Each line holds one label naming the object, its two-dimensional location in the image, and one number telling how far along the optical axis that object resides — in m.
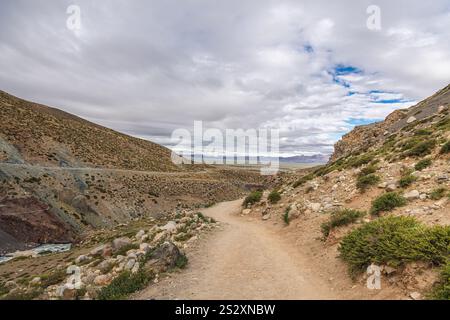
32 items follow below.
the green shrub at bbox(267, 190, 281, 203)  23.94
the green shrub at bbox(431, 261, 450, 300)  6.33
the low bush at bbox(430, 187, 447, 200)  11.67
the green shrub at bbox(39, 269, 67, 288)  12.08
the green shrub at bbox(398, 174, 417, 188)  14.13
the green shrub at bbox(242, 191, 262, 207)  26.92
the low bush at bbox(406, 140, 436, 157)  17.45
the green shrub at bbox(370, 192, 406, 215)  12.51
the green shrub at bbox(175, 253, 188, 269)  10.84
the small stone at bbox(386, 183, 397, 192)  14.69
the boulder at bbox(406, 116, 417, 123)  32.62
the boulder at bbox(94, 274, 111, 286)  10.45
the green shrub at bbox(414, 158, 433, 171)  15.44
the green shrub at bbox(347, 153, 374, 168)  21.62
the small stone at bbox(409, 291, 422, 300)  6.85
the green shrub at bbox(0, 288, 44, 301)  10.09
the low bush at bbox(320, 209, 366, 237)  12.67
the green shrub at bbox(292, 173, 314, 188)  25.06
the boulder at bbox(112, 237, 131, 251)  15.73
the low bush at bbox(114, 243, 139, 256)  14.36
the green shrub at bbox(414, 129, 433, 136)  21.70
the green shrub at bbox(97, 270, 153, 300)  8.79
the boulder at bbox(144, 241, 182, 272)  10.41
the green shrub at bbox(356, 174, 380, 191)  16.55
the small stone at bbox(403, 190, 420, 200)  12.54
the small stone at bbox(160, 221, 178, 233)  17.76
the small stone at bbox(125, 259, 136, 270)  11.05
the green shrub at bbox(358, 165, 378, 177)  18.39
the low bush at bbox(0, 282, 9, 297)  14.06
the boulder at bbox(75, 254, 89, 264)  15.82
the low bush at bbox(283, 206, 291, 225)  18.06
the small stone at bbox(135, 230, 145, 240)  18.36
